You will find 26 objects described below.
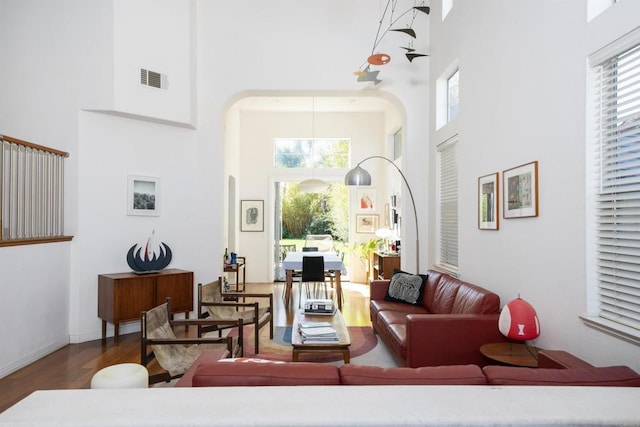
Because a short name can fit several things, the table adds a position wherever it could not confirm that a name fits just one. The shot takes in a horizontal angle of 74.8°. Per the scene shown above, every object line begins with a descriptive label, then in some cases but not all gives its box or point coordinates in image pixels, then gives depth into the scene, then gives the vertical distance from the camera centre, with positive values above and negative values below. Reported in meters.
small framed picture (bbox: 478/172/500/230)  3.80 +0.13
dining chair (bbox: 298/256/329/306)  6.55 -0.85
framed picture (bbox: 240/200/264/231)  9.45 +0.00
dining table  6.72 -0.87
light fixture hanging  7.80 +0.55
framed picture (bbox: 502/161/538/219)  3.13 +0.20
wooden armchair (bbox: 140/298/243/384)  2.90 -0.91
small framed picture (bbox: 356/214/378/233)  9.48 -0.18
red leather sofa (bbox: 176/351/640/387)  1.62 -0.63
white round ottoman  1.41 -0.56
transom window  9.58 +1.42
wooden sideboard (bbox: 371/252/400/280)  7.40 -0.86
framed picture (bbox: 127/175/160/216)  5.30 +0.25
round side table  2.64 -0.93
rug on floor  4.26 -1.46
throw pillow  4.93 -0.87
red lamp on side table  2.66 -0.73
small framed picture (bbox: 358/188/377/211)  9.54 +0.37
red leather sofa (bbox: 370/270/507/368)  3.27 -0.94
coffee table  3.37 -1.06
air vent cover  5.12 +1.69
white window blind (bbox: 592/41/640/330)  2.26 +0.16
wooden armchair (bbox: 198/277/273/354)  4.09 -1.02
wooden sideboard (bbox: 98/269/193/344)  4.71 -0.93
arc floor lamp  5.71 +0.49
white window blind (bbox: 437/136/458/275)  5.07 +0.13
